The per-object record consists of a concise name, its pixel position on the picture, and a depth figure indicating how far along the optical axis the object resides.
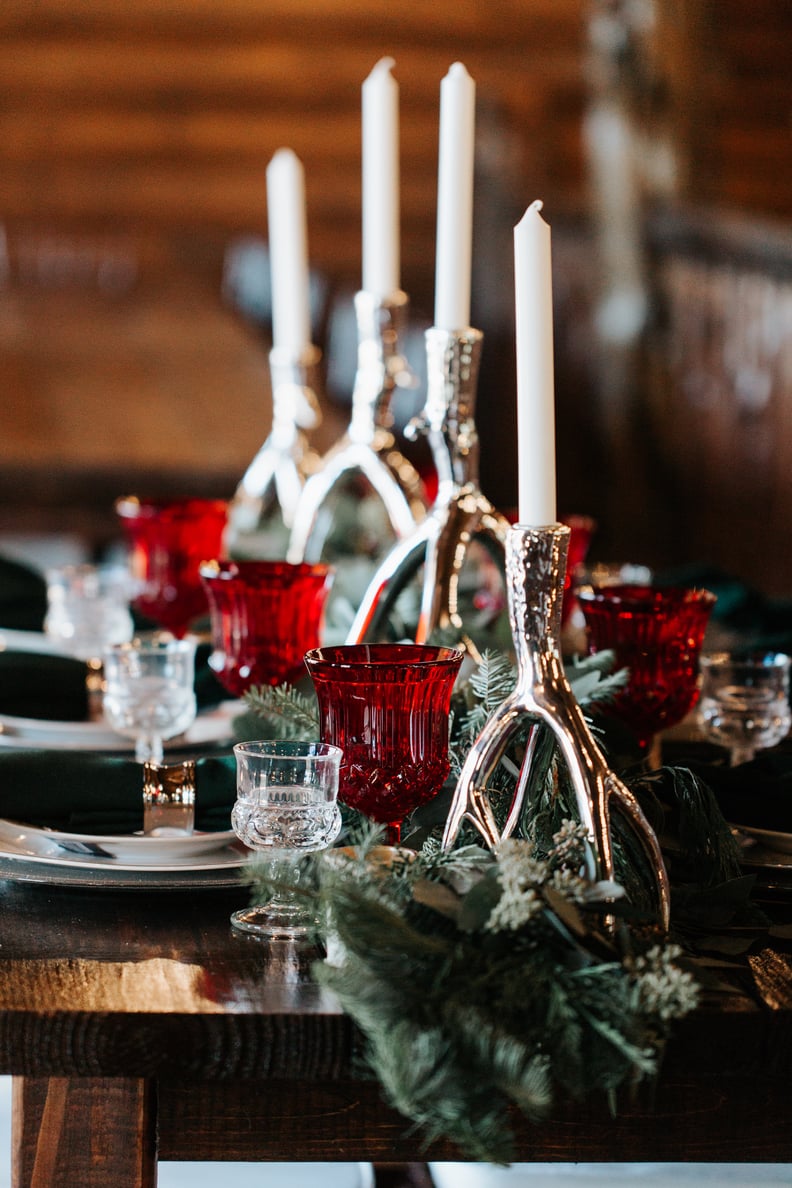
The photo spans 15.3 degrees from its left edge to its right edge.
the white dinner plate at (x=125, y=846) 1.64
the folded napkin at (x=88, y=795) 1.70
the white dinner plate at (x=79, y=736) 1.91
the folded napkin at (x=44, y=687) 1.99
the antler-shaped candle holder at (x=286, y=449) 2.41
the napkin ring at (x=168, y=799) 1.69
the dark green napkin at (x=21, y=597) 2.36
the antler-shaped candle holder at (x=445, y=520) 1.83
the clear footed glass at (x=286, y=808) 1.58
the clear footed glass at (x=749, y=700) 1.86
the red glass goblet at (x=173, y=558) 2.18
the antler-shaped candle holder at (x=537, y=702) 1.53
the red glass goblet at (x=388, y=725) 1.59
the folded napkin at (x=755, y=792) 1.70
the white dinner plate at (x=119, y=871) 1.62
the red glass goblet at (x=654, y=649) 1.77
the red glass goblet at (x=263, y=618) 1.85
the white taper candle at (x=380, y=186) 2.06
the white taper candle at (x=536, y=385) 1.55
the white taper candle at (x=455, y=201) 1.83
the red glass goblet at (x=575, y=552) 2.15
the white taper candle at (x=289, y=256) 2.39
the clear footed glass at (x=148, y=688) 1.85
